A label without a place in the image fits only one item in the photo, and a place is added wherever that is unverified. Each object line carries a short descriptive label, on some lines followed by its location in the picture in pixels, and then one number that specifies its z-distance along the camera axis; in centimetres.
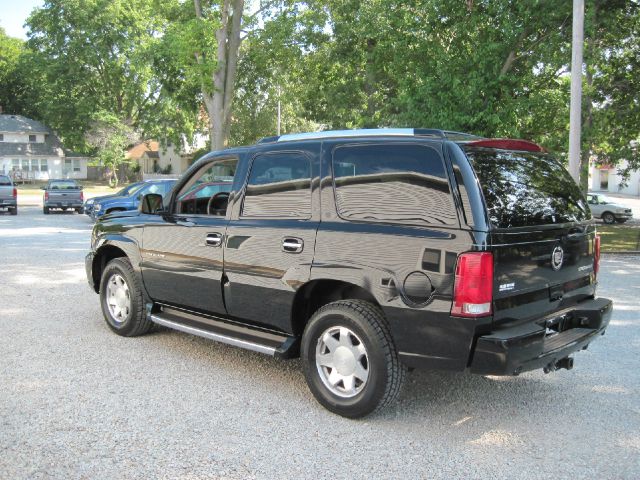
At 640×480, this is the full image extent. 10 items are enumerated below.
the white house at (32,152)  6412
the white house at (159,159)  7006
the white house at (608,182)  6115
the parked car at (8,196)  2534
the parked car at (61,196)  2597
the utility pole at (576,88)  1269
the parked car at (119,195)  2032
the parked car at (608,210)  2783
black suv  394
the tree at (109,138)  5041
